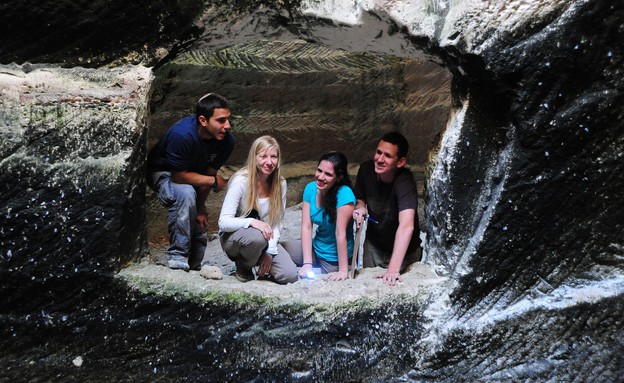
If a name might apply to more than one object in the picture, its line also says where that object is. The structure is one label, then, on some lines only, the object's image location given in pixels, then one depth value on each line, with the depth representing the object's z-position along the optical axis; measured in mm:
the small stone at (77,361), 3129
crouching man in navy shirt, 3486
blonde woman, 3508
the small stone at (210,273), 3350
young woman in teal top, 3691
